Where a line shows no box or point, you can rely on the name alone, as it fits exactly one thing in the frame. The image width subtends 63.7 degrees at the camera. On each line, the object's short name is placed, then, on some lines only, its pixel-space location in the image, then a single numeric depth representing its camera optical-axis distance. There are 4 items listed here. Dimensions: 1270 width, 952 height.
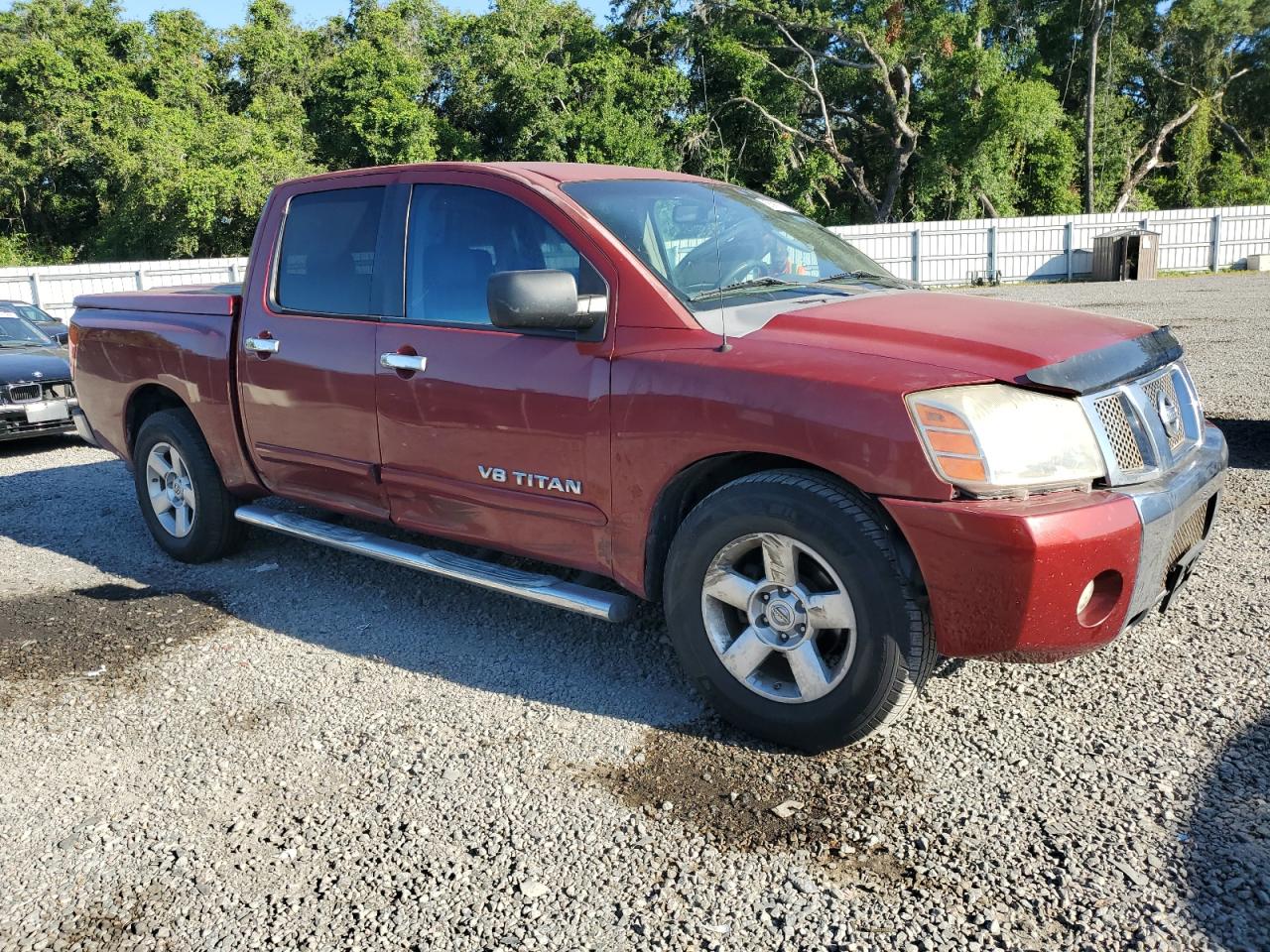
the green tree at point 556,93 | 33.56
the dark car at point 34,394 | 9.05
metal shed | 26.83
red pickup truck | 2.86
